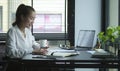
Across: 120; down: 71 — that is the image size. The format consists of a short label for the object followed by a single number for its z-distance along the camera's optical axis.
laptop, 3.61
